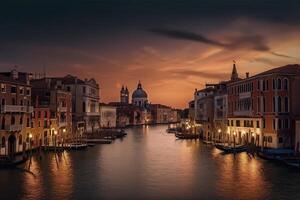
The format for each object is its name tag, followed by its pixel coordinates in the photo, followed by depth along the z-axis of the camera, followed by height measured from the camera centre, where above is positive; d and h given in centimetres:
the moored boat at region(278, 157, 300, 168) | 3040 -253
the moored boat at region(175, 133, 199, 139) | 6784 -163
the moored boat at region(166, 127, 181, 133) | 9376 -104
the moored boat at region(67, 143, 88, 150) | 4631 -216
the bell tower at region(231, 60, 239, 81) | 6369 +725
